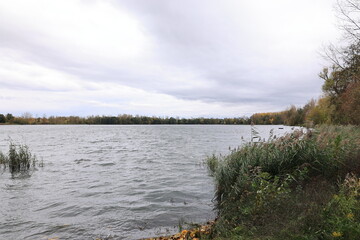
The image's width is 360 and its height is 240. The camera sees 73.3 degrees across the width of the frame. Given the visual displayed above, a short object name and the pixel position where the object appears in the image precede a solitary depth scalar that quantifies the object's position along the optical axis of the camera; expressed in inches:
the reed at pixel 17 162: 657.6
